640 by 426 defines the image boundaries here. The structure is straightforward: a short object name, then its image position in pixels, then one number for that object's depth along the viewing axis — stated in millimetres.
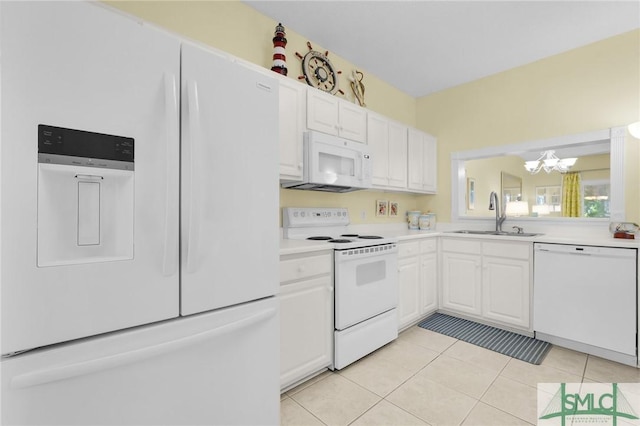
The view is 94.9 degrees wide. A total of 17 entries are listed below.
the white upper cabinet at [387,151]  3064
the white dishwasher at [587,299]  2215
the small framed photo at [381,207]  3533
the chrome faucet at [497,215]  3281
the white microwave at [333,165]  2414
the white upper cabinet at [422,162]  3529
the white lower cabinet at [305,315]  1834
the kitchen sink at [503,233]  3018
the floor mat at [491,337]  2424
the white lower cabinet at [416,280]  2807
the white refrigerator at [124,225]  791
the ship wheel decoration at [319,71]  2723
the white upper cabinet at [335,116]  2502
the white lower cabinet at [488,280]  2740
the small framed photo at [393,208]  3701
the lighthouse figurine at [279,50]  2371
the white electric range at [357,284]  2121
